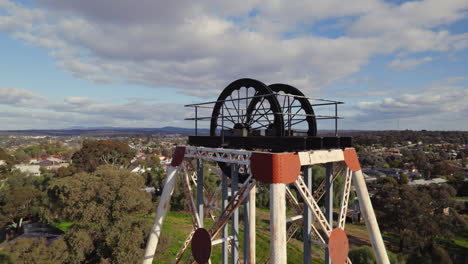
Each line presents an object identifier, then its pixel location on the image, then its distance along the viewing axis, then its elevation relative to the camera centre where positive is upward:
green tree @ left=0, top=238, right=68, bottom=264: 15.23 -7.15
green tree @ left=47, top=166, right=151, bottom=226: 18.23 -4.63
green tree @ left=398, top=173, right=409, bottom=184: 51.59 -9.06
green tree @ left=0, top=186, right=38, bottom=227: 28.08 -8.03
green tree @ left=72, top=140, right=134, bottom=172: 46.38 -4.49
